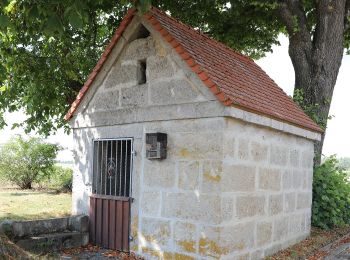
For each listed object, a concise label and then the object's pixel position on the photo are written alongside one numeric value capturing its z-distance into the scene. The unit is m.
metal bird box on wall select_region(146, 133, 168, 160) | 6.95
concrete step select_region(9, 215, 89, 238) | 7.33
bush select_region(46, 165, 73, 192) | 18.89
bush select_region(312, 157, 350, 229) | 10.70
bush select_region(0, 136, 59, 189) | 18.33
